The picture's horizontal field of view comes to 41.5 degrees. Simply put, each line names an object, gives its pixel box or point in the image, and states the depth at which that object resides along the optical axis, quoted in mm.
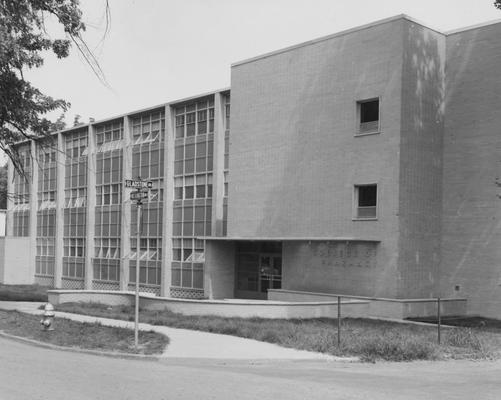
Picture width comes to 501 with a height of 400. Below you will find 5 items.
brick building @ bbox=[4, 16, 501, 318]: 25203
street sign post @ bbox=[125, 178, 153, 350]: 13672
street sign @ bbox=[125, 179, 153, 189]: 13680
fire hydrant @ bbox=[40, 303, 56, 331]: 16422
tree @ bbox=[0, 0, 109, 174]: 7848
